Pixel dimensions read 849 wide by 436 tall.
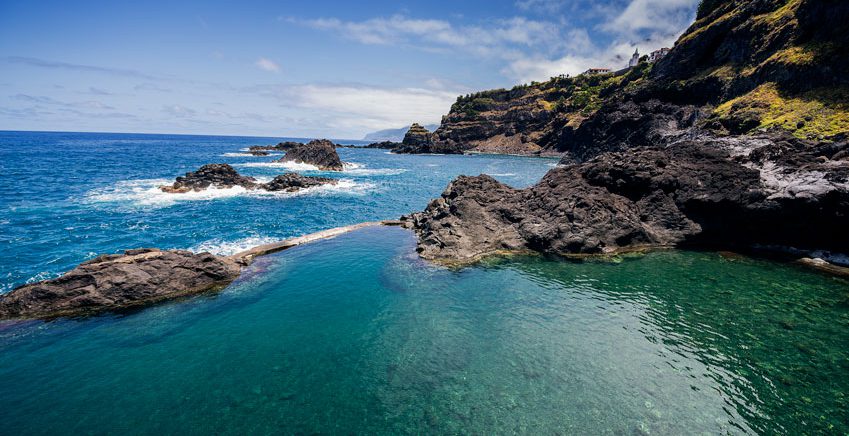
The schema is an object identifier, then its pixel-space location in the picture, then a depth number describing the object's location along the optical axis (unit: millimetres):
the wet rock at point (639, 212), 25984
